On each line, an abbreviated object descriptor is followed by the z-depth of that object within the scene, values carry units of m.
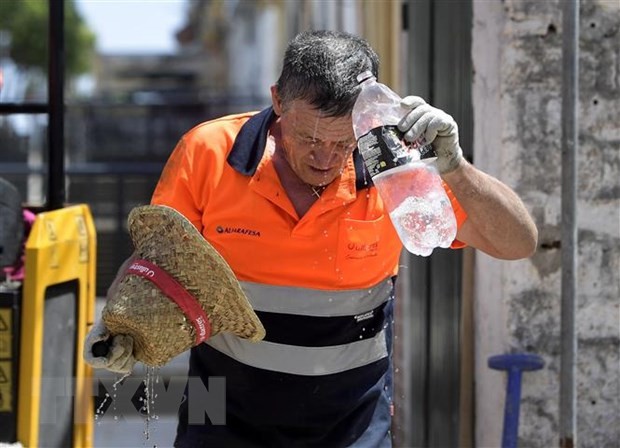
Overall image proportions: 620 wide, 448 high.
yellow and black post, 8.26
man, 5.35
